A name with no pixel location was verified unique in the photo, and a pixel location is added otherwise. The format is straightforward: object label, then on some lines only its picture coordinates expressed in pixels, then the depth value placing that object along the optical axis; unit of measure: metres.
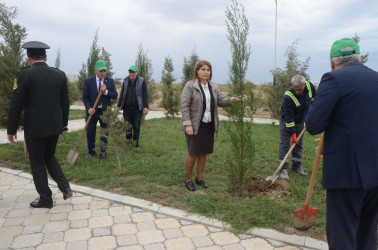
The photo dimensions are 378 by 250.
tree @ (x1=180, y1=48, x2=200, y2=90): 15.31
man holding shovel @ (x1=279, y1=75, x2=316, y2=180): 5.05
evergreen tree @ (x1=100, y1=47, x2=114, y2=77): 14.32
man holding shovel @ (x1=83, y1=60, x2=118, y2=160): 6.07
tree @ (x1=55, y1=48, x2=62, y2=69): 15.70
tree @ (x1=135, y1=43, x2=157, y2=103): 11.62
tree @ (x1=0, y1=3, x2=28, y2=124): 6.27
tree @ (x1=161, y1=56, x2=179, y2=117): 14.64
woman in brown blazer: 4.29
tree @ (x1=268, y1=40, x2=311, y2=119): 11.45
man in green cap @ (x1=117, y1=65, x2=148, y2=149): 6.83
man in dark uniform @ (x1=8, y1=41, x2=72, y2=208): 3.71
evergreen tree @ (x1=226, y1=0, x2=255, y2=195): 3.94
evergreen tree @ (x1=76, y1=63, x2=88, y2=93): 16.56
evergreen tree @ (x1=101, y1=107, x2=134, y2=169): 5.50
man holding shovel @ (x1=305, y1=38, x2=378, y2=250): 2.26
